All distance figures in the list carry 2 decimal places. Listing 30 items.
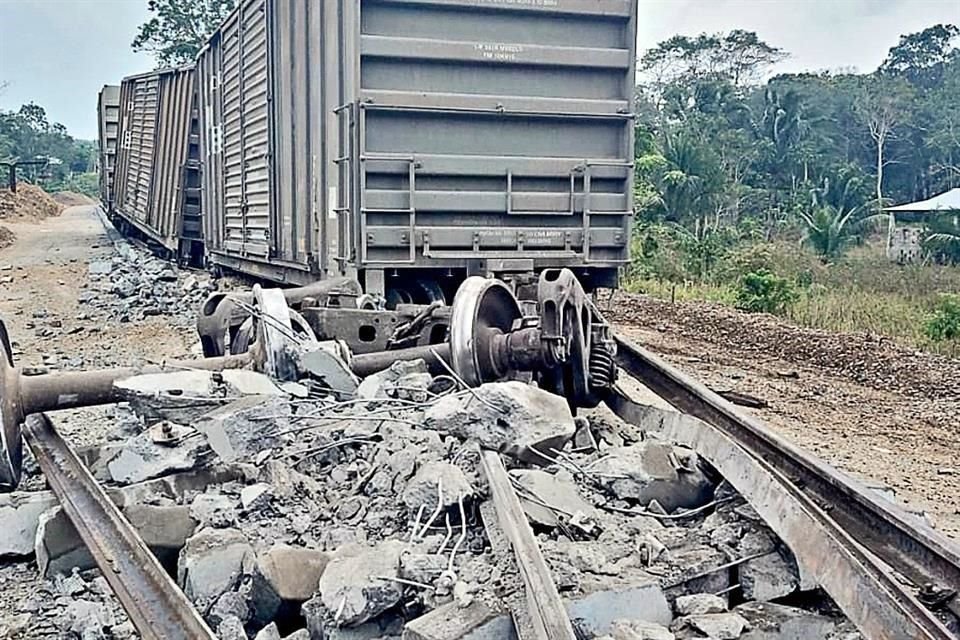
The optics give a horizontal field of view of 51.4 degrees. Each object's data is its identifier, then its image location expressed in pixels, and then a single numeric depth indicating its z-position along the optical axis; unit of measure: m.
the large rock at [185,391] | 4.57
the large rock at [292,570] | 2.96
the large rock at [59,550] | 3.59
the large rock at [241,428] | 4.14
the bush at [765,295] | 13.46
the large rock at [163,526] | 3.50
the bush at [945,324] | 10.66
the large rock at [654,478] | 3.76
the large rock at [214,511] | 3.53
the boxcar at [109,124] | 25.22
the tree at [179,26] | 43.62
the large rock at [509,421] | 3.92
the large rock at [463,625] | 2.58
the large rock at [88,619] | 3.01
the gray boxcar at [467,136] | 6.91
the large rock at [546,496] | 3.37
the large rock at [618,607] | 2.77
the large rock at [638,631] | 2.64
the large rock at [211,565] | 3.10
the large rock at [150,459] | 4.07
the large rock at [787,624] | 2.86
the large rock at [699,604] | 2.94
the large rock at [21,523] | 3.82
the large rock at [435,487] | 3.38
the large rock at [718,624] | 2.78
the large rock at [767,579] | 3.12
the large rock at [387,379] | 4.89
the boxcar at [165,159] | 15.21
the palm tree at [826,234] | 21.33
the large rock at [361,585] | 2.74
